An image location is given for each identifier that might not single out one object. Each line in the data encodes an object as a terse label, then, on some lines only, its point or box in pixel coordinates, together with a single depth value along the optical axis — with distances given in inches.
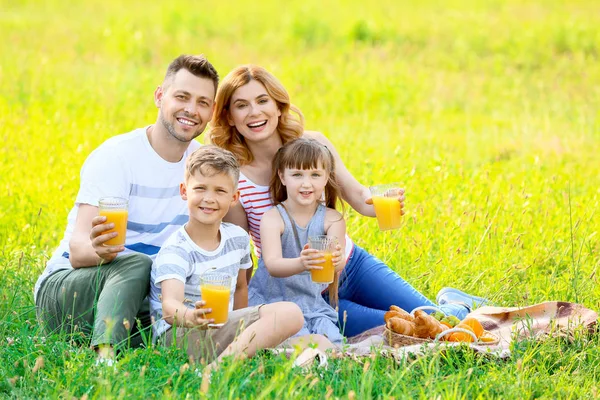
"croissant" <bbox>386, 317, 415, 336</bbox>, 342.0
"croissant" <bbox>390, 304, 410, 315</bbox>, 362.4
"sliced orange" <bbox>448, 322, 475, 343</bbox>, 340.8
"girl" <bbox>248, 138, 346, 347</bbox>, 365.0
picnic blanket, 327.2
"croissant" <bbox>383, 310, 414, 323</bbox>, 354.4
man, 329.0
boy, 319.8
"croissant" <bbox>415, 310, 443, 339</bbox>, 343.4
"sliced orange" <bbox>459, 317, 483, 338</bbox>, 352.6
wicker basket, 334.3
